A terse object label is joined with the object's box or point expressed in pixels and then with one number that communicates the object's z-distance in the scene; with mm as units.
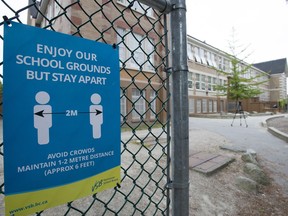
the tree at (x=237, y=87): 17688
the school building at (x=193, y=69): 9461
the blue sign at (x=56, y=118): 707
